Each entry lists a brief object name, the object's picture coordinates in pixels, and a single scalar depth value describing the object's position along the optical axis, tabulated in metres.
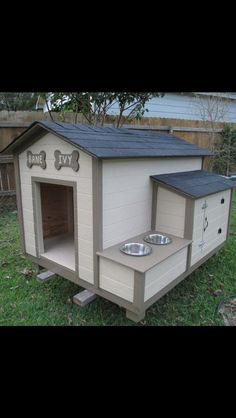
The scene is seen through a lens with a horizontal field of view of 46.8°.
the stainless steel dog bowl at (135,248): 2.85
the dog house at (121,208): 2.63
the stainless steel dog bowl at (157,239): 3.12
